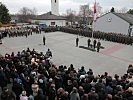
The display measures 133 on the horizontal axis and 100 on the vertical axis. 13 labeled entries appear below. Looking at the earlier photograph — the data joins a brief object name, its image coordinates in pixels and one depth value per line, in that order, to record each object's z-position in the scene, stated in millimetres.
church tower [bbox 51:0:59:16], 57875
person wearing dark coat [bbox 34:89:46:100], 8148
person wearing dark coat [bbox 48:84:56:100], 8916
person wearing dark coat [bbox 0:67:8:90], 10677
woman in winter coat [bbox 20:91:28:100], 7863
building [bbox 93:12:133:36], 36250
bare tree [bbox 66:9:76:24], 81250
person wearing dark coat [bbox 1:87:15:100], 8023
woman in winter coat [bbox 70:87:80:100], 8295
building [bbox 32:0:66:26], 53812
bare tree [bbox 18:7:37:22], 86438
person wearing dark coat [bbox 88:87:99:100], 8086
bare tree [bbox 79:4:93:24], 73450
